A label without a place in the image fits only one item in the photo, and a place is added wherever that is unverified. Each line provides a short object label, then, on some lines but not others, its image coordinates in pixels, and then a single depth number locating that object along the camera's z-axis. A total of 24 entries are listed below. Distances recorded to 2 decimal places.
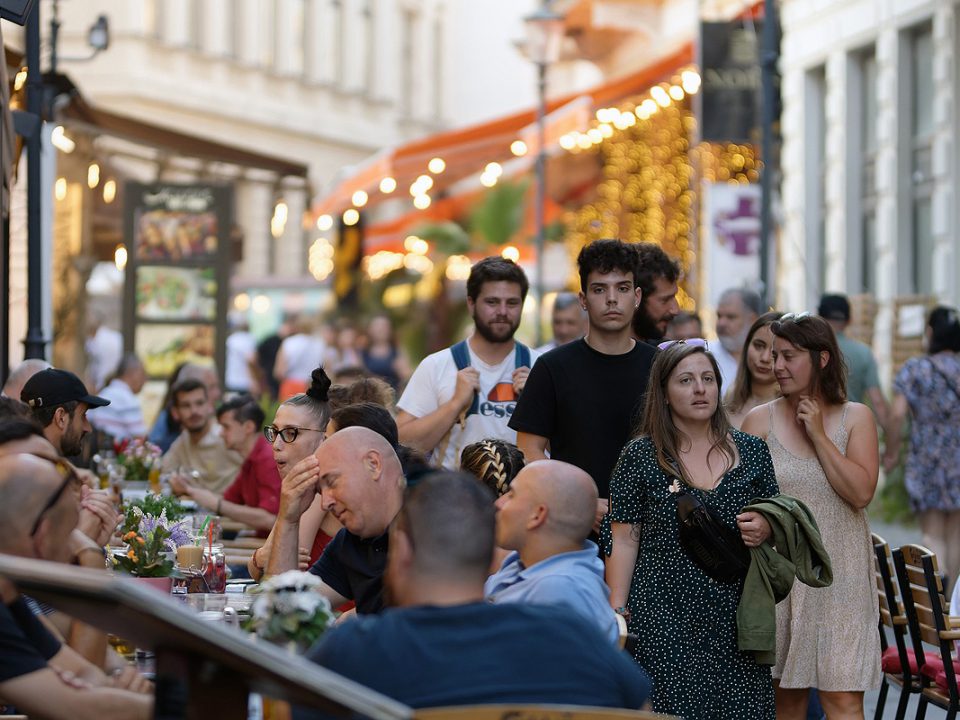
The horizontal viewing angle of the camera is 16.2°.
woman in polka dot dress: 11.10
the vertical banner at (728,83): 33.75
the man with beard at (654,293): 15.08
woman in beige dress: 12.75
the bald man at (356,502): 9.64
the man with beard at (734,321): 19.18
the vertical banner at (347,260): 54.78
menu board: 34.19
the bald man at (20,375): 16.28
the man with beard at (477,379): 14.80
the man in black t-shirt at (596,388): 12.91
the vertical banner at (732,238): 29.86
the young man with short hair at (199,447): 20.52
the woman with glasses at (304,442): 11.78
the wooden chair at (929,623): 12.45
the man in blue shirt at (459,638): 6.51
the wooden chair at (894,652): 13.43
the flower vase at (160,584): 10.95
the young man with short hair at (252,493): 16.79
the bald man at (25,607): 7.33
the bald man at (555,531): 8.38
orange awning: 42.99
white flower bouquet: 7.55
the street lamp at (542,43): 41.35
